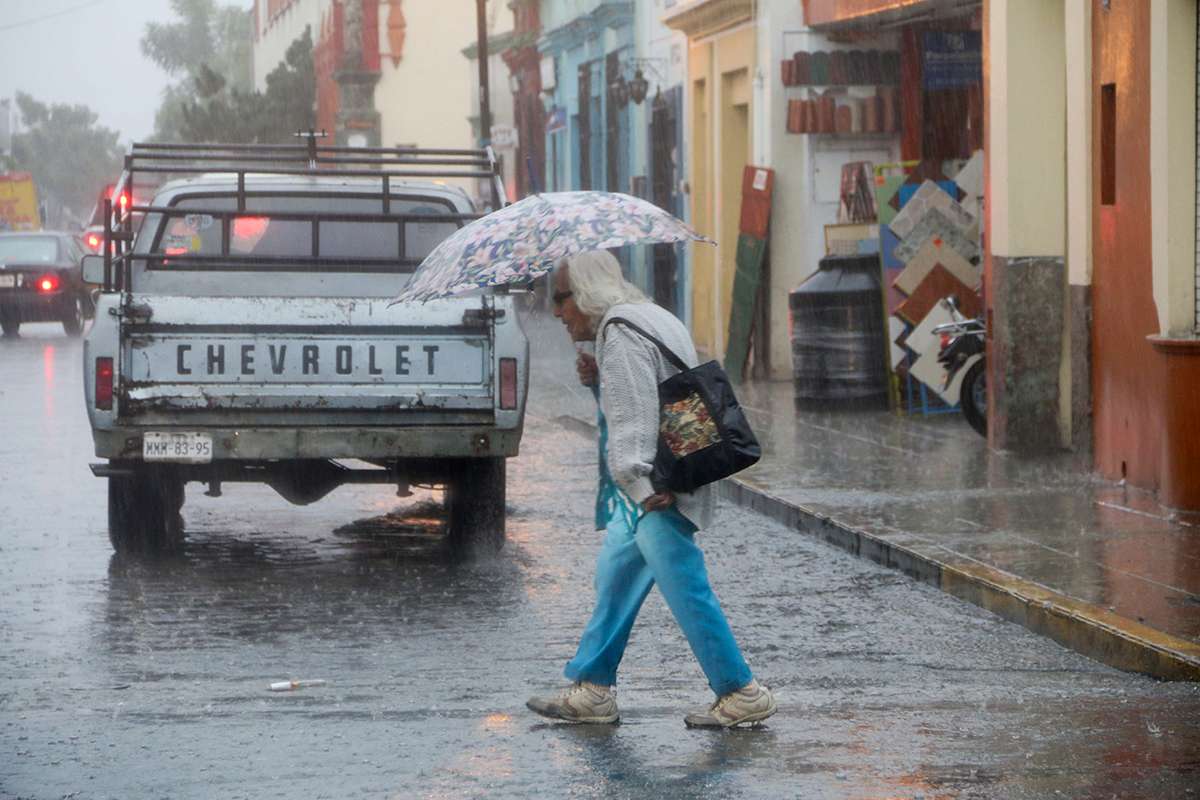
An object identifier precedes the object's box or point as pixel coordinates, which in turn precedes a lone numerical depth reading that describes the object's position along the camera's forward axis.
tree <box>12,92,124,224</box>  140.88
